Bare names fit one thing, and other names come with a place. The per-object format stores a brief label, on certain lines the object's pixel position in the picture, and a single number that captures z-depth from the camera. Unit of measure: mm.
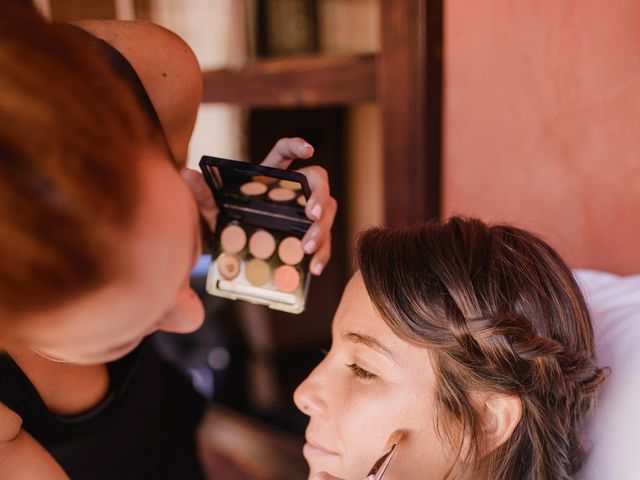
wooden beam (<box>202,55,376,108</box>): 1374
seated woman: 799
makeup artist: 437
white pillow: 835
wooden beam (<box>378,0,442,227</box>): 1171
